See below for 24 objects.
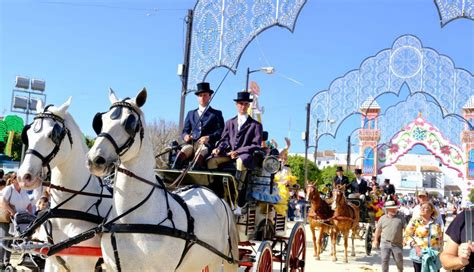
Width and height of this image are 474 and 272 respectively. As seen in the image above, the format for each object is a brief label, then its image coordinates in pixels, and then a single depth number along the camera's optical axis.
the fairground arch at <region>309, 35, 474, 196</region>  27.09
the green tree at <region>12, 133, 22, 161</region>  28.08
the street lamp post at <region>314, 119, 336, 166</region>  28.75
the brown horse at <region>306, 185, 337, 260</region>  14.02
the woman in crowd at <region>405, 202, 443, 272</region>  7.87
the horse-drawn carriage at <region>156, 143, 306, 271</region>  6.36
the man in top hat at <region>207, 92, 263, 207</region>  6.62
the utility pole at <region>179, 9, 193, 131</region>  12.02
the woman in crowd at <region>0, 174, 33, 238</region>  7.86
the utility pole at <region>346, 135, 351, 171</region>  39.05
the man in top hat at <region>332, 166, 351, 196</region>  15.97
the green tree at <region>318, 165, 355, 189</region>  59.96
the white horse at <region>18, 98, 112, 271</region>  4.80
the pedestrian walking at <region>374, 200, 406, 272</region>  9.48
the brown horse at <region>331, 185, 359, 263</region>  14.05
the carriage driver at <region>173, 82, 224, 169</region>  6.66
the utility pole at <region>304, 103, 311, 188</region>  28.25
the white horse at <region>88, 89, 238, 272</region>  4.06
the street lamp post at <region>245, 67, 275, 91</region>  19.05
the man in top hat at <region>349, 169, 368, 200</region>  16.64
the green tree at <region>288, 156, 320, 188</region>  50.84
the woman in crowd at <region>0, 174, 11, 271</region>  8.08
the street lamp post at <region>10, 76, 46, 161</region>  15.37
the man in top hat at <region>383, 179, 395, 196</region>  18.56
